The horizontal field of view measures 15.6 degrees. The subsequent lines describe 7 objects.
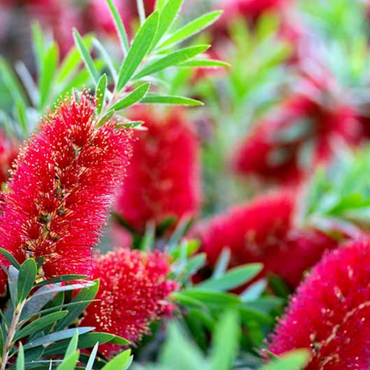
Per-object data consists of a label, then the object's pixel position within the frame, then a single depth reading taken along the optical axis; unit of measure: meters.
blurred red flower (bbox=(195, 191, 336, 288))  0.86
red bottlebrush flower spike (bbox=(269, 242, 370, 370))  0.67
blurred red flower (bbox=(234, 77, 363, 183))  1.12
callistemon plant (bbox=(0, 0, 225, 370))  0.62
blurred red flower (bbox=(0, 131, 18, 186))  0.76
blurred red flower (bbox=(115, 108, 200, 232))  0.89
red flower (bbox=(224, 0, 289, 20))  1.39
